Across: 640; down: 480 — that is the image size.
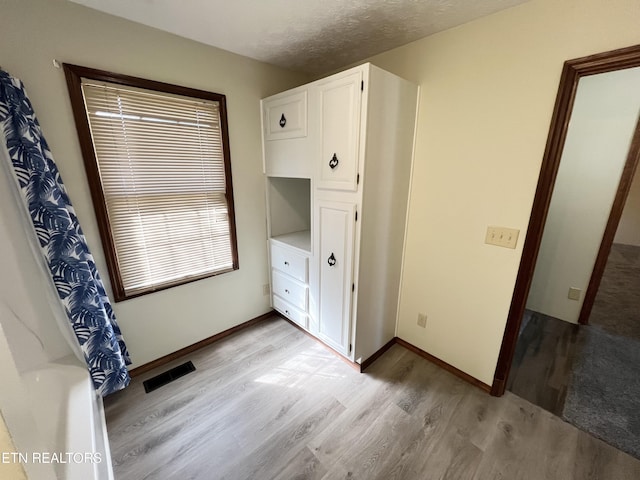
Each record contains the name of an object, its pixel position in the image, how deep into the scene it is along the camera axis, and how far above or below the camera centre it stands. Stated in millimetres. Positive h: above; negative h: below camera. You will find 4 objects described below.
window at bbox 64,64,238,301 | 1562 -24
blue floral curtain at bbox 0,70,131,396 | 1267 -378
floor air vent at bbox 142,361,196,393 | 1847 -1495
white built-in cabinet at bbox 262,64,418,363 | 1572 -118
